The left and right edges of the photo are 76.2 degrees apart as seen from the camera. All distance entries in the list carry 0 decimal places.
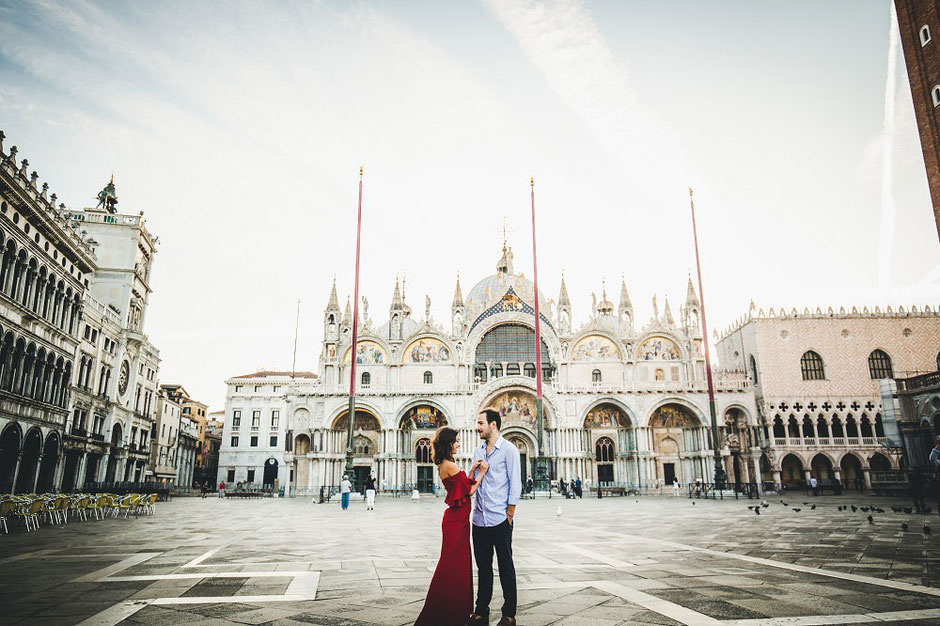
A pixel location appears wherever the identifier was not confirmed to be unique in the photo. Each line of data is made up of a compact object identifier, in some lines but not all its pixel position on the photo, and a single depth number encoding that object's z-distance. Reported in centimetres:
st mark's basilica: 4103
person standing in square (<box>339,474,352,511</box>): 2394
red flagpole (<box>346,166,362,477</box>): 2831
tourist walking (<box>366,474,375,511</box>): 2276
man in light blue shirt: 481
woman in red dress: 441
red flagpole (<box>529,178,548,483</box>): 3058
